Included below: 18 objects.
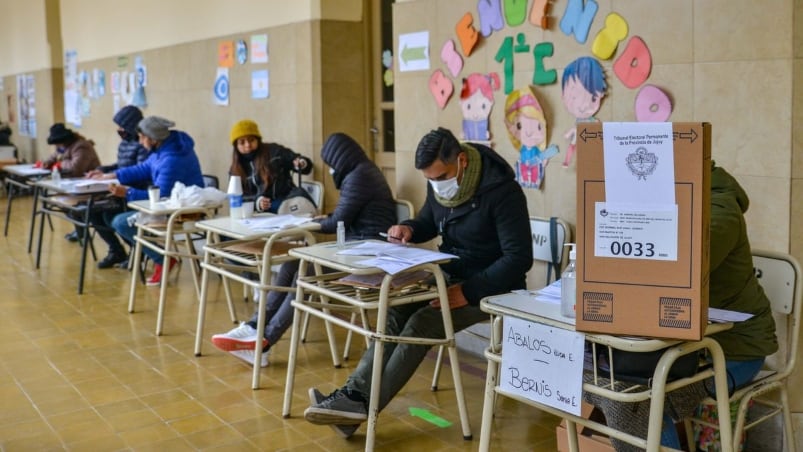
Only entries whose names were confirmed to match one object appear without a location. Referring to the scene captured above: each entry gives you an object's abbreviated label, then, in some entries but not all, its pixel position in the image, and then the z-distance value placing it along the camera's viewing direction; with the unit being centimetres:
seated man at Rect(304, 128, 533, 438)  315
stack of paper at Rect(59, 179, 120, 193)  586
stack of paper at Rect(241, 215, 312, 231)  407
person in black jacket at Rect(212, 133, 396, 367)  411
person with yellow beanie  525
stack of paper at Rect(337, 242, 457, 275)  296
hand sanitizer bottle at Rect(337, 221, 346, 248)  343
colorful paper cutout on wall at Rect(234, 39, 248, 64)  624
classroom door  554
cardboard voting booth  194
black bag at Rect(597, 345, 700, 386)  218
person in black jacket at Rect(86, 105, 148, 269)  657
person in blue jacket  571
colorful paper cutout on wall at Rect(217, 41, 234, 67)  643
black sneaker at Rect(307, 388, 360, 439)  321
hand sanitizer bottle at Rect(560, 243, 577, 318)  218
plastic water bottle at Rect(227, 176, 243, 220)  445
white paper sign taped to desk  215
